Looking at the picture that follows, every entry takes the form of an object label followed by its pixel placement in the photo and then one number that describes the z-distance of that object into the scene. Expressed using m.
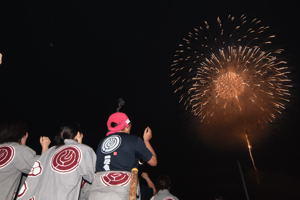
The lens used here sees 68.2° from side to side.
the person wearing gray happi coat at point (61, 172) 2.74
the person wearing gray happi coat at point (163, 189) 5.34
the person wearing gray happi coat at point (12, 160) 3.20
